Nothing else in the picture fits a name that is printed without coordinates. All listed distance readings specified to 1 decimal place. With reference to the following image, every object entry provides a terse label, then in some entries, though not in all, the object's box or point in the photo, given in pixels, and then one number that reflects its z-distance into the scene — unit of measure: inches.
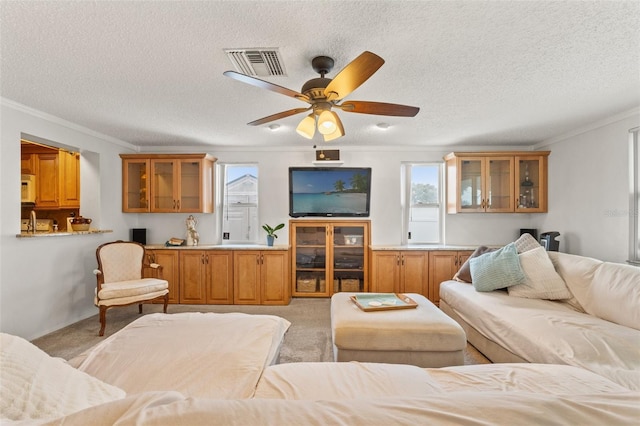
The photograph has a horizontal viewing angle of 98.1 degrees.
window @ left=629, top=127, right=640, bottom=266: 112.1
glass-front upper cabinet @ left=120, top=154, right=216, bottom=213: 164.1
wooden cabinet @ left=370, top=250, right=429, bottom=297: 156.0
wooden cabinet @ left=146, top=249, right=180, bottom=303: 156.8
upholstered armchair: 120.5
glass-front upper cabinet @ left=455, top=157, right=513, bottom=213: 160.7
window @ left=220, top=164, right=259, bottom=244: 181.5
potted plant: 168.1
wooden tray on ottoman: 94.3
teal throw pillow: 110.0
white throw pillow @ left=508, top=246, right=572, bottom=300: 101.3
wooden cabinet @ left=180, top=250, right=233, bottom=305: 156.3
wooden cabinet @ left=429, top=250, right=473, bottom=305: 154.6
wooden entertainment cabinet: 169.3
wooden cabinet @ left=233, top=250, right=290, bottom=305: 156.5
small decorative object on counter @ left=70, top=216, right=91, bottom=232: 136.9
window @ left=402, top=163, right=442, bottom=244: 179.0
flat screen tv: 172.7
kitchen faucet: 121.5
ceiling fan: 59.1
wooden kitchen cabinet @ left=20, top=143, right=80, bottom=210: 154.8
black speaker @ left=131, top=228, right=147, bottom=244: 169.8
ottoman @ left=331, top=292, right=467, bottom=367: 80.5
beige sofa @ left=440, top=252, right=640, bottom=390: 63.9
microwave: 145.8
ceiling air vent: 69.9
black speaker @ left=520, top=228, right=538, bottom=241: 166.4
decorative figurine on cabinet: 170.2
